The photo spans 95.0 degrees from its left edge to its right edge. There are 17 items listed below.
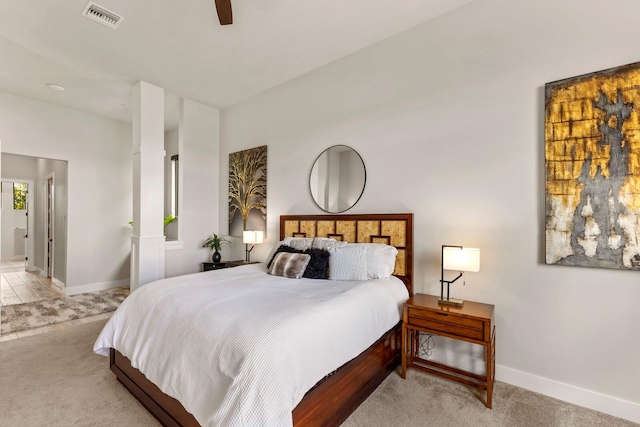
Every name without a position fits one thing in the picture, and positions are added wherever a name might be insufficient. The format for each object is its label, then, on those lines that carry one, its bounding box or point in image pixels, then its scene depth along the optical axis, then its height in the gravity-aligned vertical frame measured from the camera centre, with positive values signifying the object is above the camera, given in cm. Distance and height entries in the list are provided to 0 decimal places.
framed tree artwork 439 +33
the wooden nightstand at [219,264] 432 -81
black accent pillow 281 -53
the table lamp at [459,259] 227 -37
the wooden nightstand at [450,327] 210 -88
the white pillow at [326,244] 304 -34
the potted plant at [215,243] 461 -54
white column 397 +36
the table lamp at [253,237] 418 -37
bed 170 -111
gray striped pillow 284 -53
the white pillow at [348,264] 269 -49
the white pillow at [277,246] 336 -41
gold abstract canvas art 197 +31
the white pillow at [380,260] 272 -45
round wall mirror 336 +40
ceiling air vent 262 +182
